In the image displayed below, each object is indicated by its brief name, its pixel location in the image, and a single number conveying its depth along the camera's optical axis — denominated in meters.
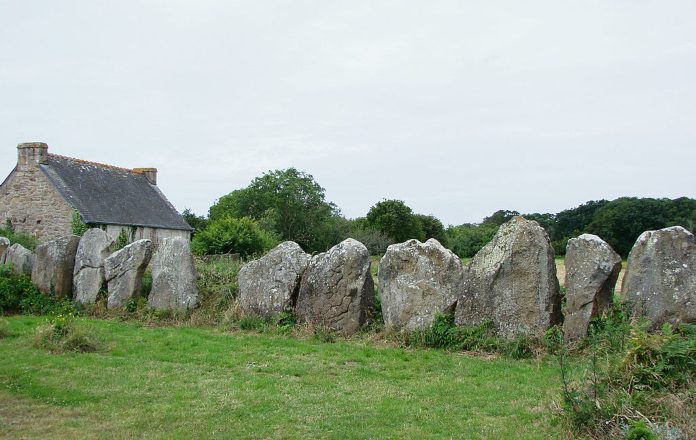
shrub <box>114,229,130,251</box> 28.83
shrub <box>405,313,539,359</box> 10.41
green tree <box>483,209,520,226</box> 76.11
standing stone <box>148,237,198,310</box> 14.62
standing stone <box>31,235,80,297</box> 15.95
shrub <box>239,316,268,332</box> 13.02
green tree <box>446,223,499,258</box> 50.75
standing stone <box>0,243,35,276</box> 16.83
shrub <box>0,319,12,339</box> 12.05
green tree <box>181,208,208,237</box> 52.84
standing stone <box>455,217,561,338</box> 10.77
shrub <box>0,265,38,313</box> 15.63
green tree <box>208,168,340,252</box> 54.78
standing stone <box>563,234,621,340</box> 10.22
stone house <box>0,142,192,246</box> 29.64
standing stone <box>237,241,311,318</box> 13.32
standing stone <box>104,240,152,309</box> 15.20
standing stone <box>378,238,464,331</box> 11.76
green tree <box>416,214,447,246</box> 59.50
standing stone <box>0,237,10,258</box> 18.25
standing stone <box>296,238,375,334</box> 12.40
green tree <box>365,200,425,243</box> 54.53
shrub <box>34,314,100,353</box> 10.62
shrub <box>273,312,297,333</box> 12.81
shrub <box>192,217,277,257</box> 32.03
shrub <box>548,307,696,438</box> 5.79
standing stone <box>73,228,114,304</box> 15.66
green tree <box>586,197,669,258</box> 41.59
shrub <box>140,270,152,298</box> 15.45
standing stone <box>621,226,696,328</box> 9.73
